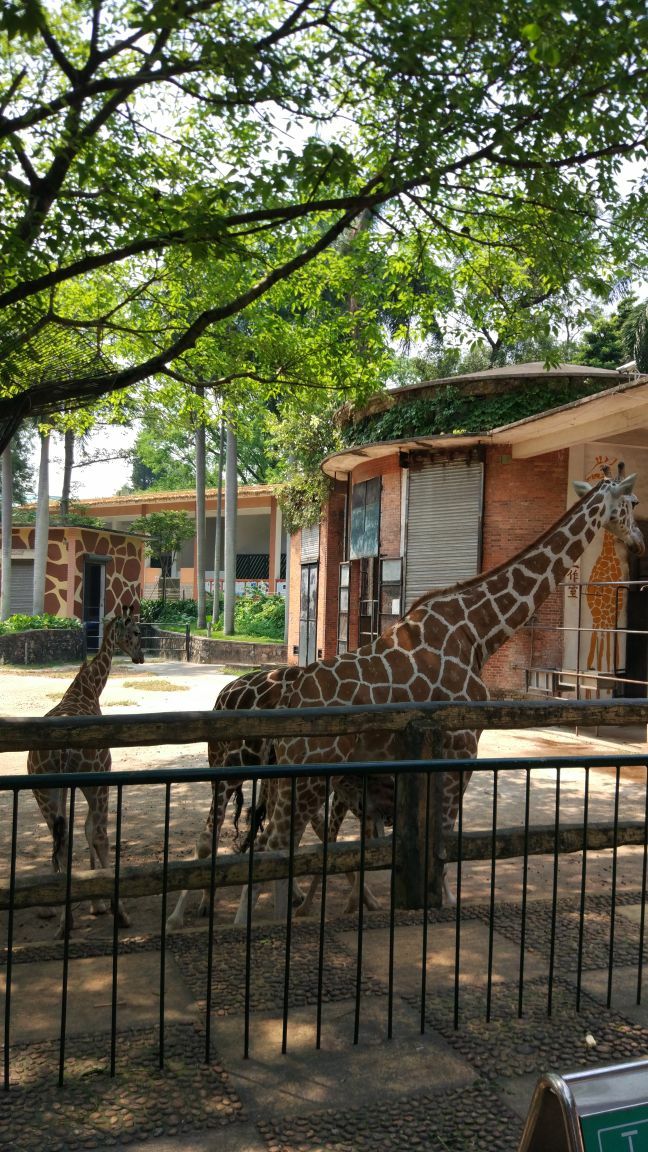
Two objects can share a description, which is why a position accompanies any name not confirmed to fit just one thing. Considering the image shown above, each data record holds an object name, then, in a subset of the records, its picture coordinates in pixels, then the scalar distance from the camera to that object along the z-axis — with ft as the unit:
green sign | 4.14
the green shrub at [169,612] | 104.58
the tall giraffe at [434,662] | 15.72
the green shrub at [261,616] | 90.43
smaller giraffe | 15.94
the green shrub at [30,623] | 72.49
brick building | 42.06
